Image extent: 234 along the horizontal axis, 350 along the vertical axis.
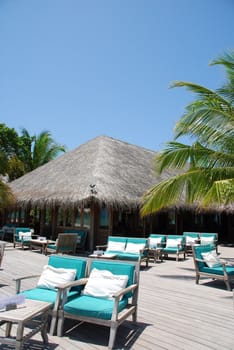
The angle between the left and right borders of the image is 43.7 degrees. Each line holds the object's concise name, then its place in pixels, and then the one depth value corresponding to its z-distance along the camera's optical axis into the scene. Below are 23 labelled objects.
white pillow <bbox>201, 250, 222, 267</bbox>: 6.12
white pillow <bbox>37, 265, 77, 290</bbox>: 3.79
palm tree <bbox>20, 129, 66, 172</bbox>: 25.22
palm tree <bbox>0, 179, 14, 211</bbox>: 11.47
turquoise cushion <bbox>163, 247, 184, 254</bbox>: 9.79
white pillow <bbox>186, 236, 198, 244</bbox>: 11.27
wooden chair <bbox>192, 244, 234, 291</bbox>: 5.74
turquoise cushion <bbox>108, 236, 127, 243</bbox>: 8.62
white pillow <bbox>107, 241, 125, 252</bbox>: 8.44
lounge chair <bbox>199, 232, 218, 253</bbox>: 10.86
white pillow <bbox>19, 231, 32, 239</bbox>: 11.83
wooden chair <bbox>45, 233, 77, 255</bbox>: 9.48
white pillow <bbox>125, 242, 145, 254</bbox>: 8.20
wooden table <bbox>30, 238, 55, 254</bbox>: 10.66
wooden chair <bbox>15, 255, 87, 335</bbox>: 3.39
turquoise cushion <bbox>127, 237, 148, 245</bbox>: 8.35
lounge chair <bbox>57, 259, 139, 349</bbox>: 3.14
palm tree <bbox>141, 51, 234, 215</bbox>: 6.52
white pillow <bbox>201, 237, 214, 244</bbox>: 10.90
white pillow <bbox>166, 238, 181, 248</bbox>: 9.99
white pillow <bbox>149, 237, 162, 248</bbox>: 9.82
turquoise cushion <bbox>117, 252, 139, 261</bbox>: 7.79
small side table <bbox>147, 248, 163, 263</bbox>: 9.24
